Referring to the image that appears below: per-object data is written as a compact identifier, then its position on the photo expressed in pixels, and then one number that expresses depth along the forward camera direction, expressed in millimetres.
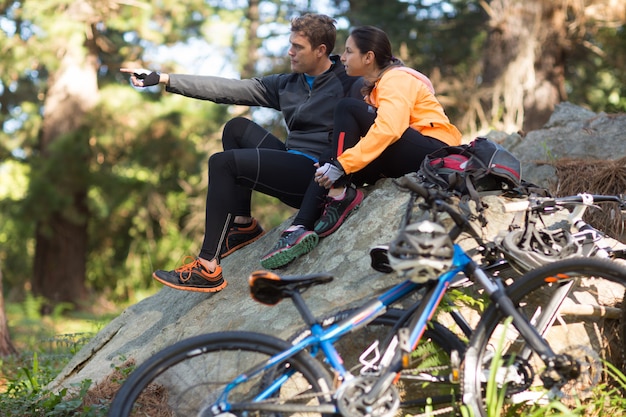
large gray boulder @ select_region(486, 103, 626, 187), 5270
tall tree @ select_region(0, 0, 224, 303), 10992
